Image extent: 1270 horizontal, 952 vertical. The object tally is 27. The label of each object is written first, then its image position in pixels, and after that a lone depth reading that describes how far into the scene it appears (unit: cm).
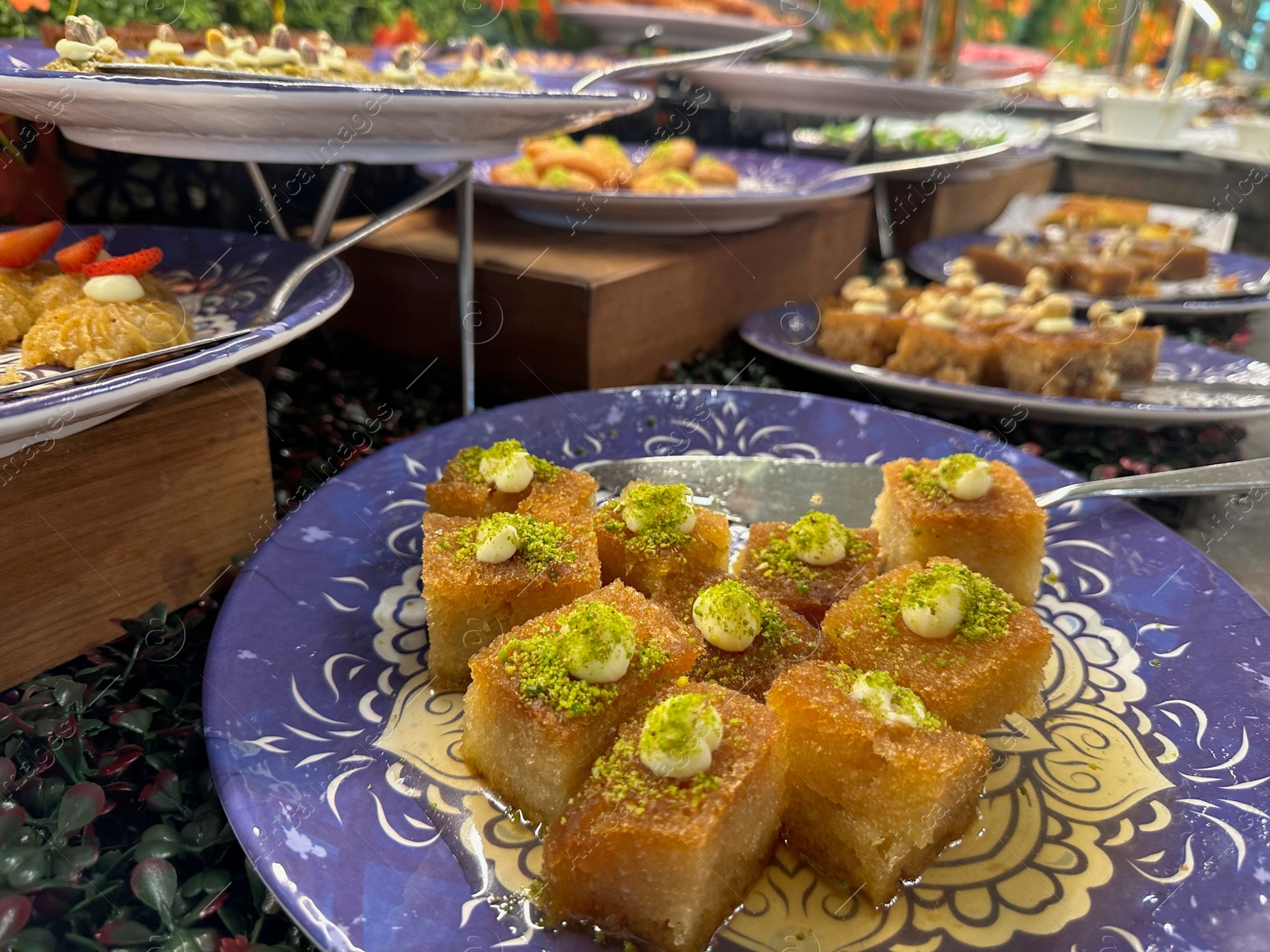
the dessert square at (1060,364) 42
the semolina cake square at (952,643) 23
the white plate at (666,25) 69
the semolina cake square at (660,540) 26
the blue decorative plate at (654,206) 43
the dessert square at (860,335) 46
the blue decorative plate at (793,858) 18
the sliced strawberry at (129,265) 28
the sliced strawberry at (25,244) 29
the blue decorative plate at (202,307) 19
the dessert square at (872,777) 19
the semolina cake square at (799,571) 26
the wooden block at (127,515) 23
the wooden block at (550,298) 40
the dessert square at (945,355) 43
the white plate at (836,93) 54
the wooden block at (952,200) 71
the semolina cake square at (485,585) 24
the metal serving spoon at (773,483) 32
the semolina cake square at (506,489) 28
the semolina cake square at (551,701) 20
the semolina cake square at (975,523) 28
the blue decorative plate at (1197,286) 56
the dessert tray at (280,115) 22
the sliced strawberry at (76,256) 29
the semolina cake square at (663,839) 18
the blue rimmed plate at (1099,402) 38
